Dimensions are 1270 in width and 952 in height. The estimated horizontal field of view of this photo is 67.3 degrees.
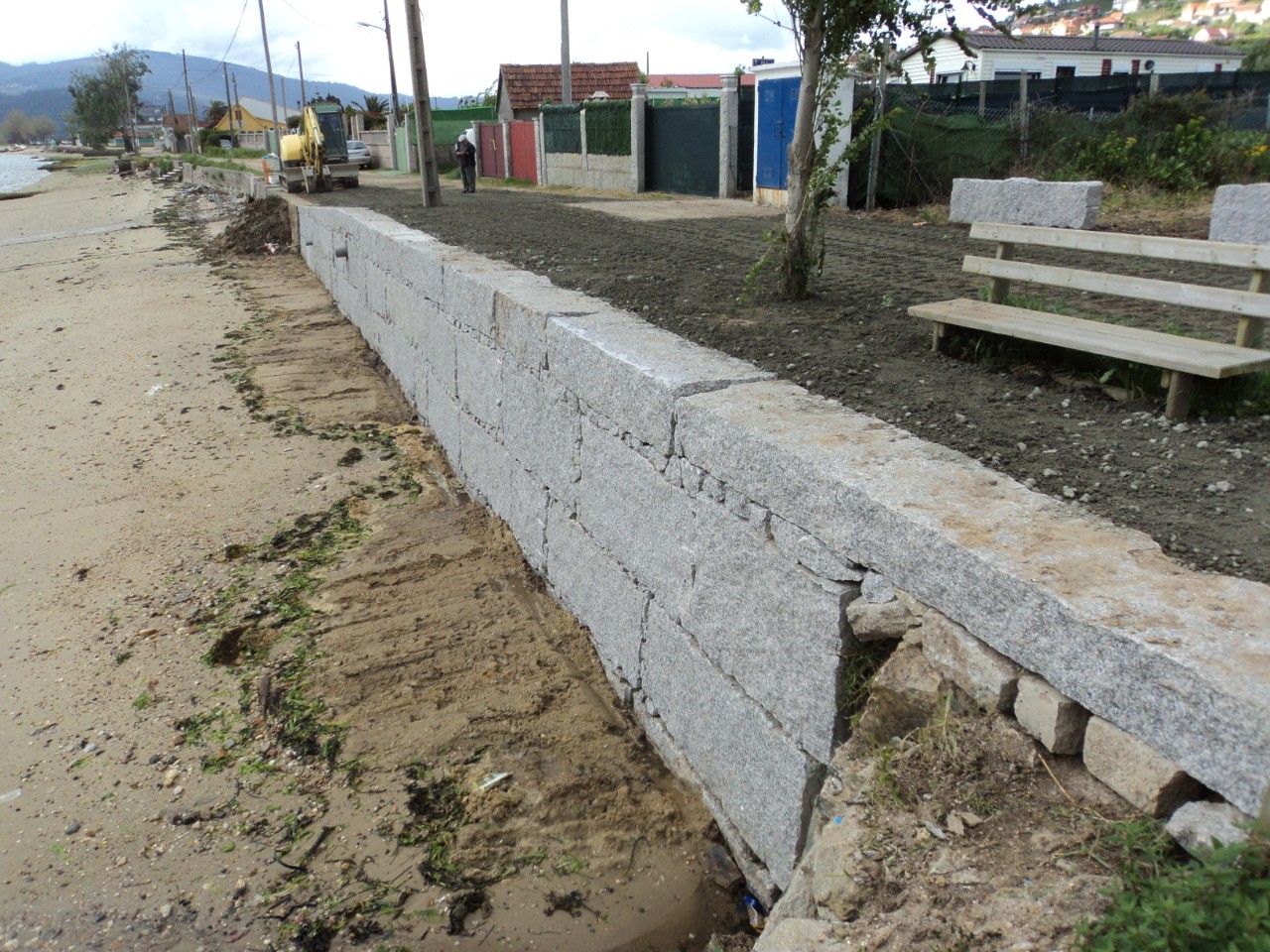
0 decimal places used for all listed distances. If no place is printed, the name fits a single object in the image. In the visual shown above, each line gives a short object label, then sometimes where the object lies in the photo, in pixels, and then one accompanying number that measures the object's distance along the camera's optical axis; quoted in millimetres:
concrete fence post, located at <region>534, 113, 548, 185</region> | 25078
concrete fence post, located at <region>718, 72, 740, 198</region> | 16984
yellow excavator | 23344
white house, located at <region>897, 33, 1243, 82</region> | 30877
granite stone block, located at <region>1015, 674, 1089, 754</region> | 2045
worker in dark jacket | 22656
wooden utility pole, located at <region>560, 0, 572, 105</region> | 24266
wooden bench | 3510
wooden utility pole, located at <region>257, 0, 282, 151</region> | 48750
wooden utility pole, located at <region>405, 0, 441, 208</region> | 15453
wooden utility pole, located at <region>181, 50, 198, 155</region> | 73962
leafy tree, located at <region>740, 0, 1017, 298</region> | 5582
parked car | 36188
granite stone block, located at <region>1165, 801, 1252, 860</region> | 1683
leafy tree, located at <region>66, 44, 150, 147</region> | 91750
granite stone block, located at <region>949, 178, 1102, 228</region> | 8859
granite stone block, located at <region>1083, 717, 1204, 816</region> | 1833
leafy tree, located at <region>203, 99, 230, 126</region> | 96938
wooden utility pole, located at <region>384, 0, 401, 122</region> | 40331
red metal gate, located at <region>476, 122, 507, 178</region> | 29156
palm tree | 46500
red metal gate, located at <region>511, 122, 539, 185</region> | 26438
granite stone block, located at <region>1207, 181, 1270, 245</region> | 8484
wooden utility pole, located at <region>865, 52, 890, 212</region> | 12953
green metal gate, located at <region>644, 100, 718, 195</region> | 17781
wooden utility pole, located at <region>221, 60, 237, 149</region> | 69794
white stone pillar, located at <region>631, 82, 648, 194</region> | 19844
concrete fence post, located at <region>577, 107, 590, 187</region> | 22391
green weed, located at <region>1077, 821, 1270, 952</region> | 1562
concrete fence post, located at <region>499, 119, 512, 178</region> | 28172
